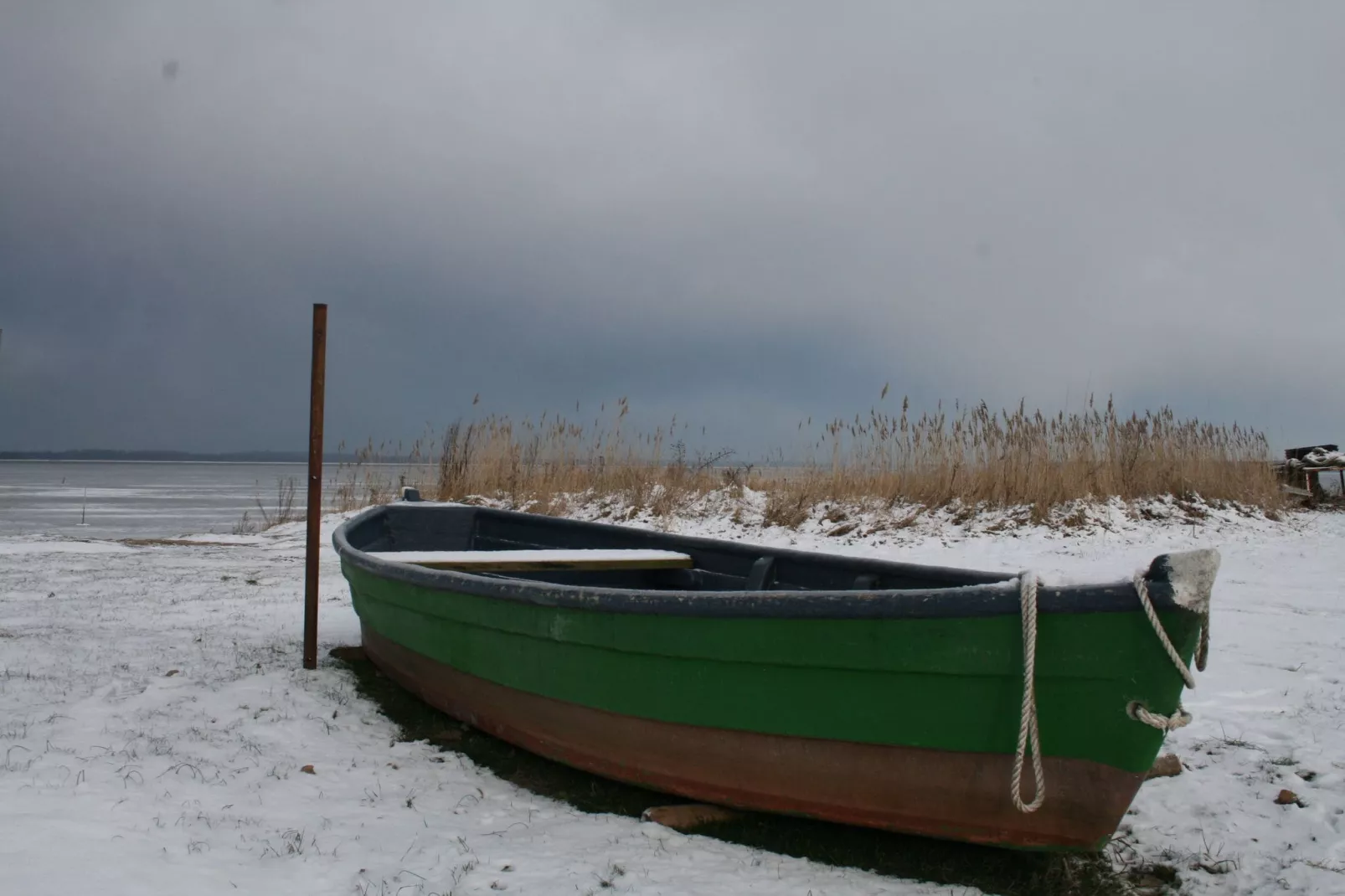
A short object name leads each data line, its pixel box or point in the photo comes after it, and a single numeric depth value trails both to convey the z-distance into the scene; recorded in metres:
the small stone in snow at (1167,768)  3.55
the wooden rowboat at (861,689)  2.58
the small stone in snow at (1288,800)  3.26
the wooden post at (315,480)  5.23
